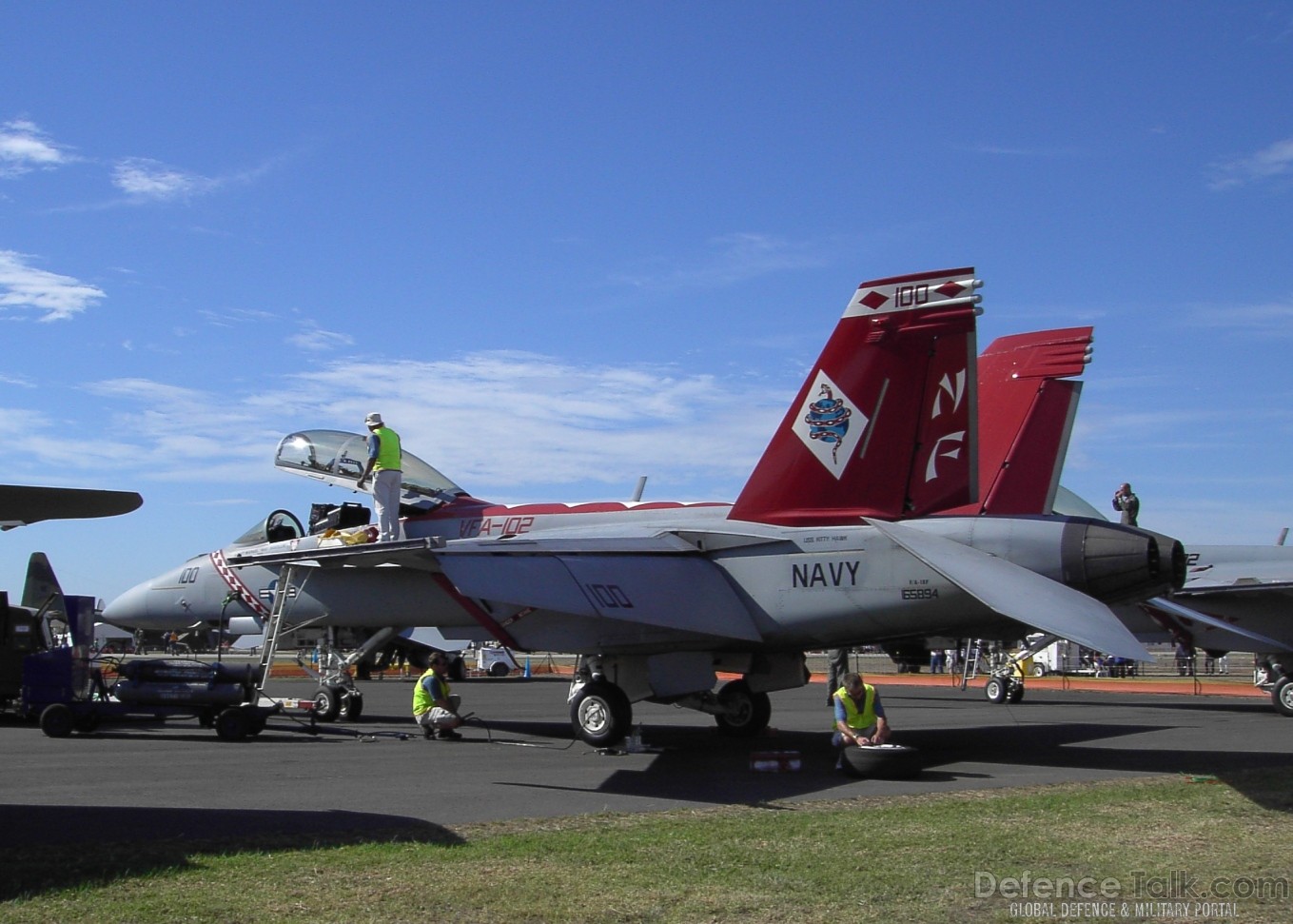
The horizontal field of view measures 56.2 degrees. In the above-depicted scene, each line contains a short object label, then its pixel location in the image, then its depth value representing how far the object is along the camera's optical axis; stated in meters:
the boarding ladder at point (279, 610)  16.08
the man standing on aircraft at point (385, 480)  15.02
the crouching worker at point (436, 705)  14.61
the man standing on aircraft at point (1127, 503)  17.12
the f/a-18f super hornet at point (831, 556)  10.43
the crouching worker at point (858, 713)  11.22
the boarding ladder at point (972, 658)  34.15
